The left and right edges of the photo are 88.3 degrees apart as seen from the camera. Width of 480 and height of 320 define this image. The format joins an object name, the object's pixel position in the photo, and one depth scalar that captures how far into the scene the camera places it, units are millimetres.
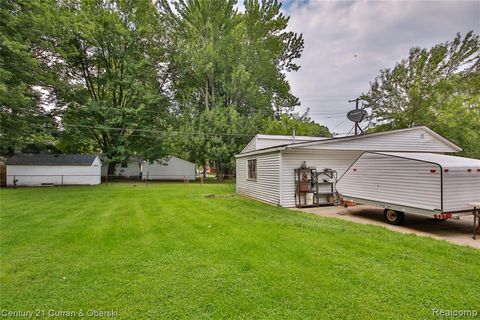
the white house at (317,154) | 9219
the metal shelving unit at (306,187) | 9195
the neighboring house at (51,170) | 18156
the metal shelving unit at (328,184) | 9609
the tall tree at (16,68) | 10422
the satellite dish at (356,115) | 10852
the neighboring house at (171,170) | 26891
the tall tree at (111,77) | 18859
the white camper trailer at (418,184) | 5547
